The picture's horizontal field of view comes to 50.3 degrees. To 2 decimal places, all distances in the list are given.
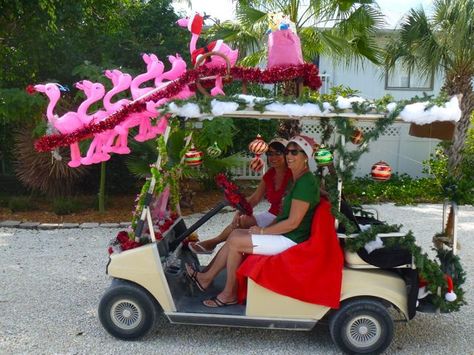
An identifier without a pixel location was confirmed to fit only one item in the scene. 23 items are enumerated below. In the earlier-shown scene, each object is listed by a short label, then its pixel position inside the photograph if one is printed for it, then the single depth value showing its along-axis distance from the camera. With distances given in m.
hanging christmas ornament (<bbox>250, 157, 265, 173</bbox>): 4.64
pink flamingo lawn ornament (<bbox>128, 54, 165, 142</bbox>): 3.91
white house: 11.34
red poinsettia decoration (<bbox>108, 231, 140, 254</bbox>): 3.90
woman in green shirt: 3.72
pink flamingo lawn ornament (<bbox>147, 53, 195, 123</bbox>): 3.69
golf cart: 3.63
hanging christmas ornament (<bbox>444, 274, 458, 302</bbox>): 3.66
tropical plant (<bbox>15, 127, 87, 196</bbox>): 8.83
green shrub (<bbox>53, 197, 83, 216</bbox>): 8.37
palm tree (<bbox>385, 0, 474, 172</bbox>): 8.79
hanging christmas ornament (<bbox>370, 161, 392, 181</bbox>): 3.52
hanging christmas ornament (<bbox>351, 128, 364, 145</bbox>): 3.43
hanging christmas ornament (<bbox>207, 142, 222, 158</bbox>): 4.53
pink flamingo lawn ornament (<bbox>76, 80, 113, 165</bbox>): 3.78
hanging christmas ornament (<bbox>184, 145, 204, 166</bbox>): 4.03
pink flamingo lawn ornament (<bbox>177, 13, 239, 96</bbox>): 3.89
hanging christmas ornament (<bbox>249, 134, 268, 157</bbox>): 4.28
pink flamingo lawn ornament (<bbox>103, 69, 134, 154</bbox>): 3.79
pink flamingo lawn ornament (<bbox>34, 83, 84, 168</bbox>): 3.77
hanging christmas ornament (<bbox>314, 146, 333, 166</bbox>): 3.48
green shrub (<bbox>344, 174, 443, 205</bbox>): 9.38
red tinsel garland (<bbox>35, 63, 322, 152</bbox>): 3.75
